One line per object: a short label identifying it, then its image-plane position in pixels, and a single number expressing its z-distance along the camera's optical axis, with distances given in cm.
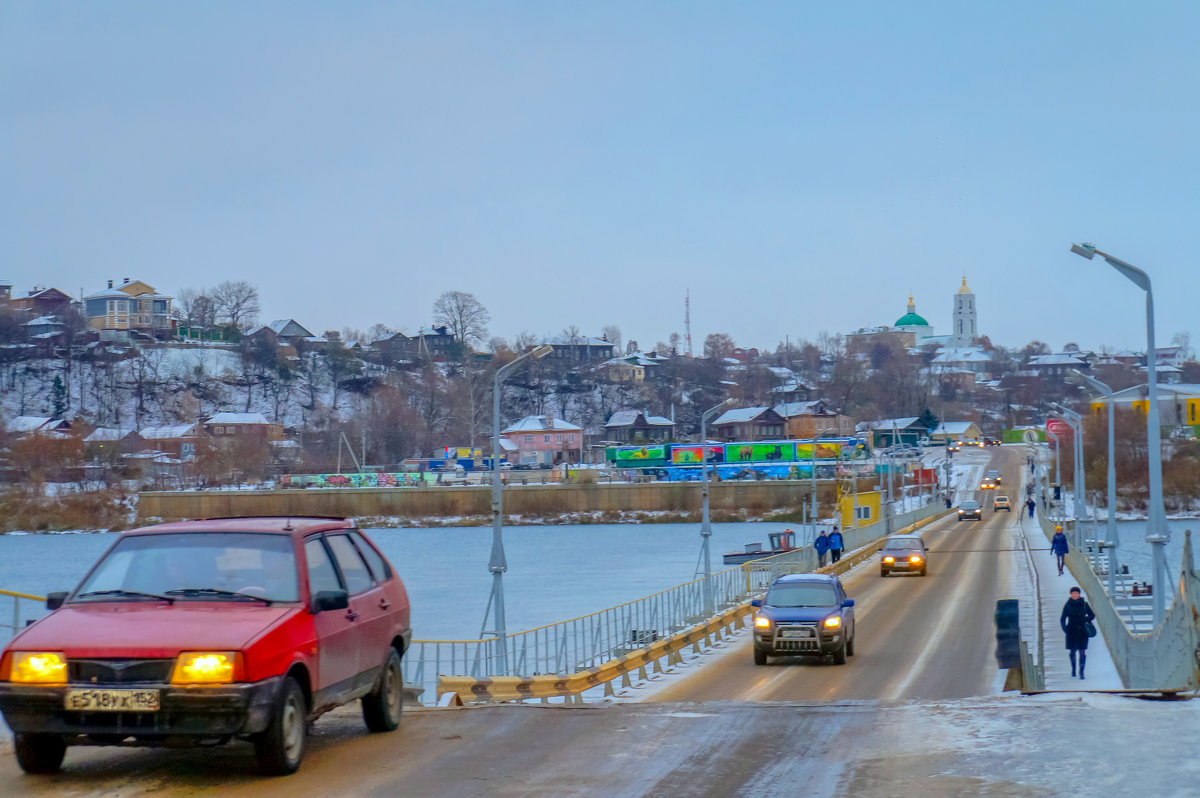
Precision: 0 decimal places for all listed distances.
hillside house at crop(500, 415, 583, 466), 18312
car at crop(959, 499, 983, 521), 9556
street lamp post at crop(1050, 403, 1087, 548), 5872
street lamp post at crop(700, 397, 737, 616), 3741
